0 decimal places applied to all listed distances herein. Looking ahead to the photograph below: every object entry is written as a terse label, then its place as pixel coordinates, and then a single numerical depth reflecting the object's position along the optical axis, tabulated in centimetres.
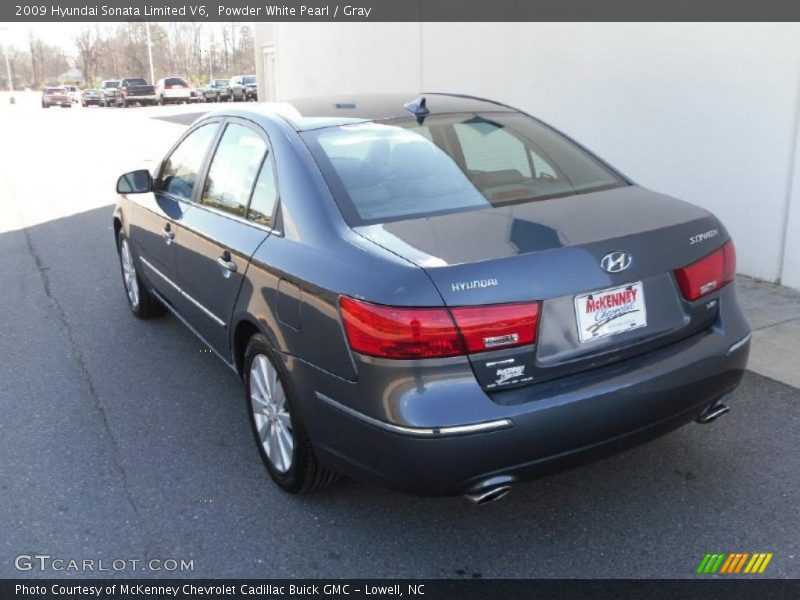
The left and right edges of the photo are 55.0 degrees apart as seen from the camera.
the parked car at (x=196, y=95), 5194
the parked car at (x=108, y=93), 5175
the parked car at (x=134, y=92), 4919
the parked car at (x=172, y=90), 4919
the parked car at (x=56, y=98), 5316
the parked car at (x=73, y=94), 5472
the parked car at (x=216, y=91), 5134
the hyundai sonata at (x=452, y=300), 250
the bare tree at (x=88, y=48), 8481
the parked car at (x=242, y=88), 4900
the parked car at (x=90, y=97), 5422
